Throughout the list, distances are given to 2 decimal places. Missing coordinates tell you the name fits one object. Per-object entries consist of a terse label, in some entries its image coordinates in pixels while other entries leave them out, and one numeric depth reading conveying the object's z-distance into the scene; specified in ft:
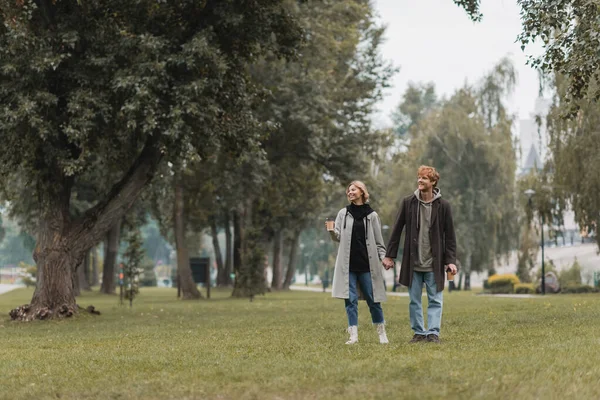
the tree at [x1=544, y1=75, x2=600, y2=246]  119.75
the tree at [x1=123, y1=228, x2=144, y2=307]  95.81
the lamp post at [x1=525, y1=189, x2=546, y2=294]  135.03
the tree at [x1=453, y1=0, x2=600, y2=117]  51.72
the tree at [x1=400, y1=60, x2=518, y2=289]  183.93
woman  38.58
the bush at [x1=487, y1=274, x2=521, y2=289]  169.48
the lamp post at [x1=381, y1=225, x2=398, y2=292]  195.59
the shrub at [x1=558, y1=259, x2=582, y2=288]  163.12
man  38.09
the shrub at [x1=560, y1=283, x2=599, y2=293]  143.23
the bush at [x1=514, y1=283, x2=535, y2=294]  151.36
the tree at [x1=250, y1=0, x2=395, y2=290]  115.34
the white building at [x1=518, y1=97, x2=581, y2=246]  131.85
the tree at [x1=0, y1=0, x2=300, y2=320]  68.23
